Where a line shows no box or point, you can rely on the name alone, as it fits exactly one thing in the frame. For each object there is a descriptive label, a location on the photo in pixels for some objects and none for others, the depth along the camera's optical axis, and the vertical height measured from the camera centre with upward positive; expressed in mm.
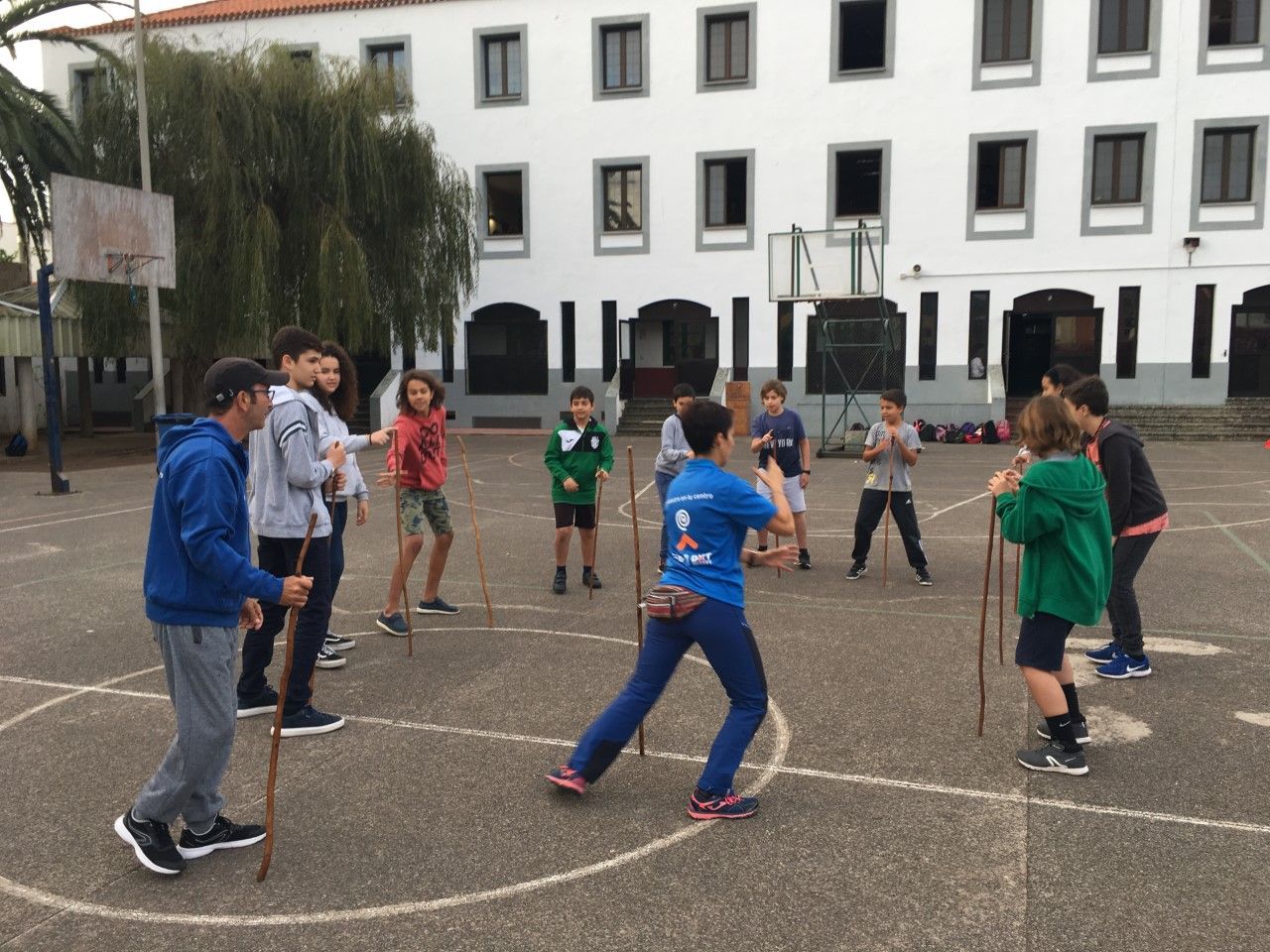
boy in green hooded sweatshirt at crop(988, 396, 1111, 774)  4508 -920
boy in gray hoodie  5207 -835
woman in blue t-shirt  4078 -1025
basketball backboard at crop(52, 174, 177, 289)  15630 +1995
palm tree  20281 +4575
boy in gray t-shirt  8719 -1200
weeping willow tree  21812 +3697
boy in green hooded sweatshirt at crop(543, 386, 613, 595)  8352 -1014
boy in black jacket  5785 -962
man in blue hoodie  3578 -867
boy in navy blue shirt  9195 -862
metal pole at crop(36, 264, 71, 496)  15508 -551
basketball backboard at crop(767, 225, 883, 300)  22453 +1912
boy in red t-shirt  7180 -872
